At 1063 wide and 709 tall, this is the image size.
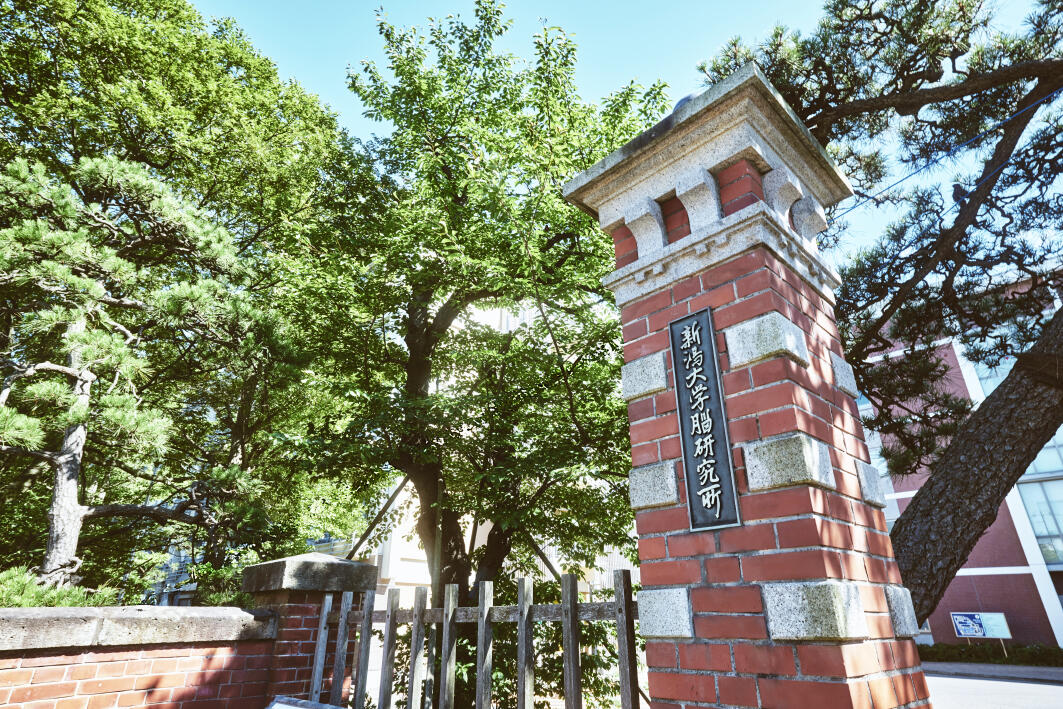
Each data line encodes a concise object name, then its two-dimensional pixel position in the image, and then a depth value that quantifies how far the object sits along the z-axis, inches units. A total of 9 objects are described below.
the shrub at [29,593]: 185.0
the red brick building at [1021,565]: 772.0
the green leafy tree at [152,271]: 260.5
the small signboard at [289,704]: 126.0
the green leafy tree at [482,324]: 290.4
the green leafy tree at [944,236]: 144.2
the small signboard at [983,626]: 775.1
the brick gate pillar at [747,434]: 72.0
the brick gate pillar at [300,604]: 161.9
